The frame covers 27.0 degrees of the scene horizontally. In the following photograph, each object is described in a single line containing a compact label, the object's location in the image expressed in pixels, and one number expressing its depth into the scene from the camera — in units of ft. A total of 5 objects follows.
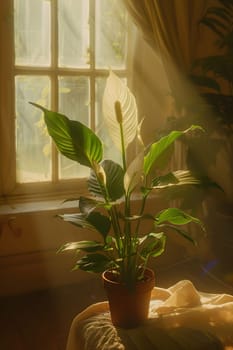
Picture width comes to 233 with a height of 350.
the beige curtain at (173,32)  7.39
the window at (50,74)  7.51
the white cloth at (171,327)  3.69
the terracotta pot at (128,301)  3.91
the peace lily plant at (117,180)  3.83
